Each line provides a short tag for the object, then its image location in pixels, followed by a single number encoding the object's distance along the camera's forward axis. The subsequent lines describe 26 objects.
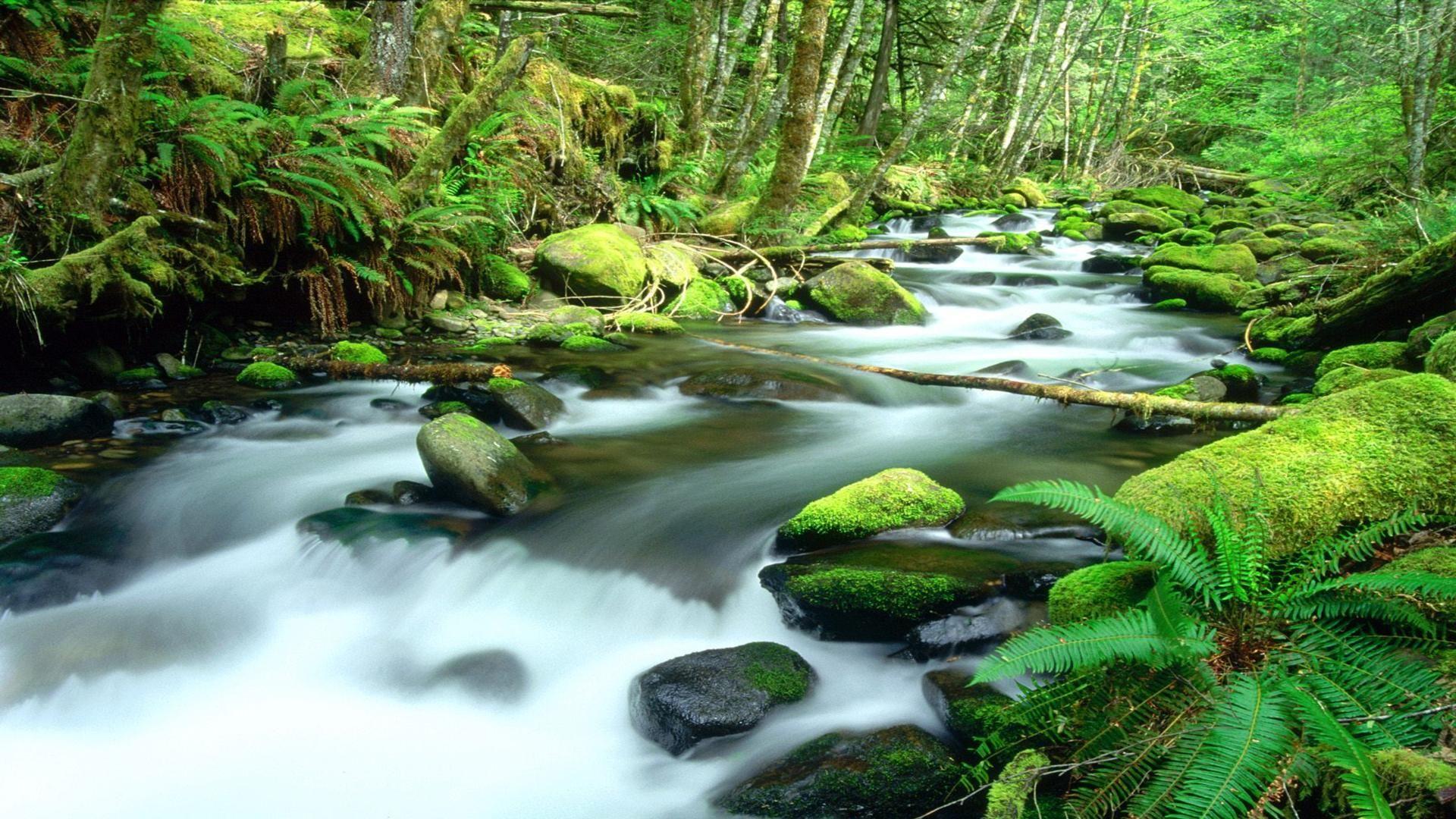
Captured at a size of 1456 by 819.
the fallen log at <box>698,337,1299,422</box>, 4.52
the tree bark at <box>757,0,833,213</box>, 10.25
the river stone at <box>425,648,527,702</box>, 3.62
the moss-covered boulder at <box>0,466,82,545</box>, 4.08
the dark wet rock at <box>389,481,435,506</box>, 4.80
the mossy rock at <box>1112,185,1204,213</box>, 19.09
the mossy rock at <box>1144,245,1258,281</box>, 11.48
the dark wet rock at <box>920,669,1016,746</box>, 2.74
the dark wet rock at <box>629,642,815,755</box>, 3.07
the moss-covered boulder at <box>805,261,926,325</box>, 10.40
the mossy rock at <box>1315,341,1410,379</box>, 5.88
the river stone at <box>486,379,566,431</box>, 5.97
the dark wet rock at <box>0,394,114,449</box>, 4.87
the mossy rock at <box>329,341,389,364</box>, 6.88
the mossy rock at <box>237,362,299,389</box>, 6.43
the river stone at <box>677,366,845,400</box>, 7.12
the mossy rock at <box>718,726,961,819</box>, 2.60
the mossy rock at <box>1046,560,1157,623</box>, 2.68
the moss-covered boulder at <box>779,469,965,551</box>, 4.13
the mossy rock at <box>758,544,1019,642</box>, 3.40
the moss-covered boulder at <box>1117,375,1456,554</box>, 2.95
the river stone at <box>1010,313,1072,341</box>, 9.76
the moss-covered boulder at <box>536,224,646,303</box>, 9.58
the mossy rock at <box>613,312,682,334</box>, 9.18
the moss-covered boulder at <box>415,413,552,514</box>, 4.62
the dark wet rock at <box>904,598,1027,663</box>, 3.32
